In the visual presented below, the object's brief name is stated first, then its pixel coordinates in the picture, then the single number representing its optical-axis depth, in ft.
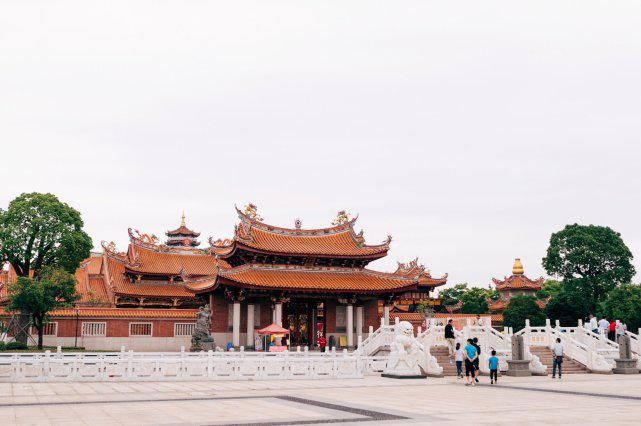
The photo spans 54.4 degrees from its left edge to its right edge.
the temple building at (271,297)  122.93
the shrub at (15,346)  110.80
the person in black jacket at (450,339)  85.05
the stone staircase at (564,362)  85.73
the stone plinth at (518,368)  79.46
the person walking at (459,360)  72.38
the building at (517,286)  253.24
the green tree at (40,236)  118.01
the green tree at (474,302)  221.05
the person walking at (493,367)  66.74
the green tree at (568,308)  175.32
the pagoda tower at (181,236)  208.24
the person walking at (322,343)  111.65
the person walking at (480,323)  89.85
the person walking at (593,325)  96.99
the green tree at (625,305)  153.58
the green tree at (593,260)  191.11
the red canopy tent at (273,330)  107.42
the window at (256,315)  124.88
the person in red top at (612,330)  96.63
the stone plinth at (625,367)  82.89
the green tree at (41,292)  111.14
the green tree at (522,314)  176.16
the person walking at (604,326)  94.17
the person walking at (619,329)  93.81
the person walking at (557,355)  74.59
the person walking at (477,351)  65.87
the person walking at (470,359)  65.11
